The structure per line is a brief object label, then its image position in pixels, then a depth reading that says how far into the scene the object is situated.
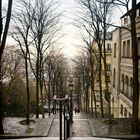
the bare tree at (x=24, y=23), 21.59
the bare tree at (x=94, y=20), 21.55
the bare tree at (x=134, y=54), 16.23
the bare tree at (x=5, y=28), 14.17
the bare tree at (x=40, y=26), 23.12
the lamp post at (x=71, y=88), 21.09
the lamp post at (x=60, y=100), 11.63
